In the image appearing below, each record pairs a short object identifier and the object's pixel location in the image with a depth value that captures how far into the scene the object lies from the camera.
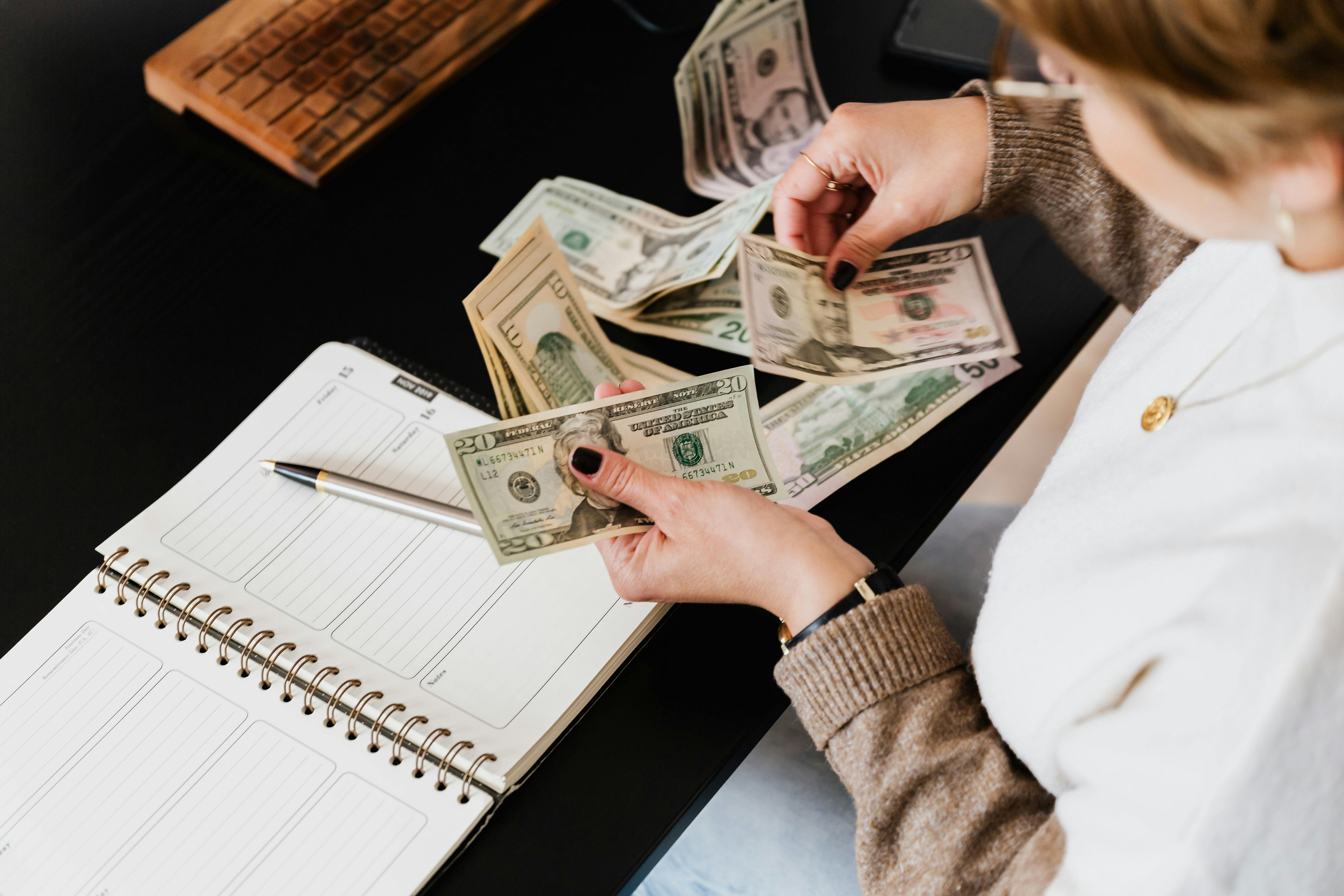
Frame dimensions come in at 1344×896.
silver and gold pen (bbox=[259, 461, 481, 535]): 0.87
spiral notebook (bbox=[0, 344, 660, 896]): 0.71
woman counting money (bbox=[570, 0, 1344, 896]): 0.49
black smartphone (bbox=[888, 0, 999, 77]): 1.25
